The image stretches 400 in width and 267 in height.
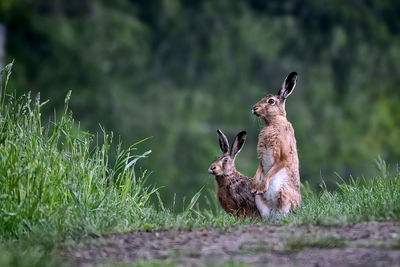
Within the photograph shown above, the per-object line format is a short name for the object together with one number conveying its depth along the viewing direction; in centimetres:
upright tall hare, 1811
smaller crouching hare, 1930
